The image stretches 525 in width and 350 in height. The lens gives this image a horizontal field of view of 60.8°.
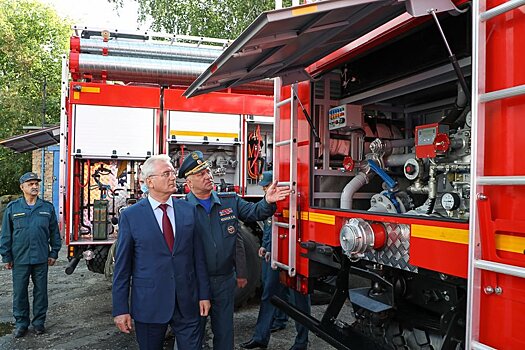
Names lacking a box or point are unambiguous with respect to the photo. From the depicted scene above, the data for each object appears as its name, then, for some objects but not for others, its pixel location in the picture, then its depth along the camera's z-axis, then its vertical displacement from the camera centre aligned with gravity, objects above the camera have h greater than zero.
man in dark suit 2.70 -0.57
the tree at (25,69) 17.77 +4.66
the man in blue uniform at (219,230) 3.31 -0.41
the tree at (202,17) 14.16 +5.16
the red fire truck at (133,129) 5.09 +0.57
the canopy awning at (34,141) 8.90 +0.72
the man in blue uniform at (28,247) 4.72 -0.79
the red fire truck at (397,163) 1.81 +0.09
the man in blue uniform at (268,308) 4.06 -1.23
